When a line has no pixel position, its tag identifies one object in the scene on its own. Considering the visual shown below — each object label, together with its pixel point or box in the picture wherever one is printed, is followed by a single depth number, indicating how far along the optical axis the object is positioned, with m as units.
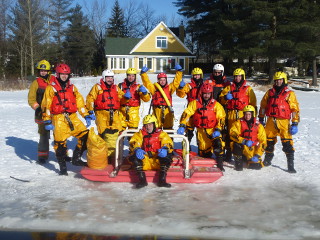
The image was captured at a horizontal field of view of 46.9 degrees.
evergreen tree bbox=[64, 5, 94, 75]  55.34
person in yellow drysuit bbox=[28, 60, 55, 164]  7.29
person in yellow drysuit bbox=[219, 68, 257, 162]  7.40
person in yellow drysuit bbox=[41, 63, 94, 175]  6.59
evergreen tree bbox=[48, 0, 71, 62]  55.68
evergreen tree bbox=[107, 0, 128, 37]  58.66
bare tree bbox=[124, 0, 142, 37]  63.35
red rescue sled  6.29
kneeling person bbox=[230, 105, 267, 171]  7.05
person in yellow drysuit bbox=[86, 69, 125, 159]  7.10
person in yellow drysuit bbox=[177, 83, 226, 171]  7.04
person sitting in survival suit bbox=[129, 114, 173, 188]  6.09
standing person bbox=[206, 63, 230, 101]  7.97
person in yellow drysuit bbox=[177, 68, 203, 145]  7.79
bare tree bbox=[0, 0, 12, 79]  47.30
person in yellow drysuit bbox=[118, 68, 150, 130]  7.70
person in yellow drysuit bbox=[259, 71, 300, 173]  6.94
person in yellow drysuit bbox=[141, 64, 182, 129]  7.76
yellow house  41.25
